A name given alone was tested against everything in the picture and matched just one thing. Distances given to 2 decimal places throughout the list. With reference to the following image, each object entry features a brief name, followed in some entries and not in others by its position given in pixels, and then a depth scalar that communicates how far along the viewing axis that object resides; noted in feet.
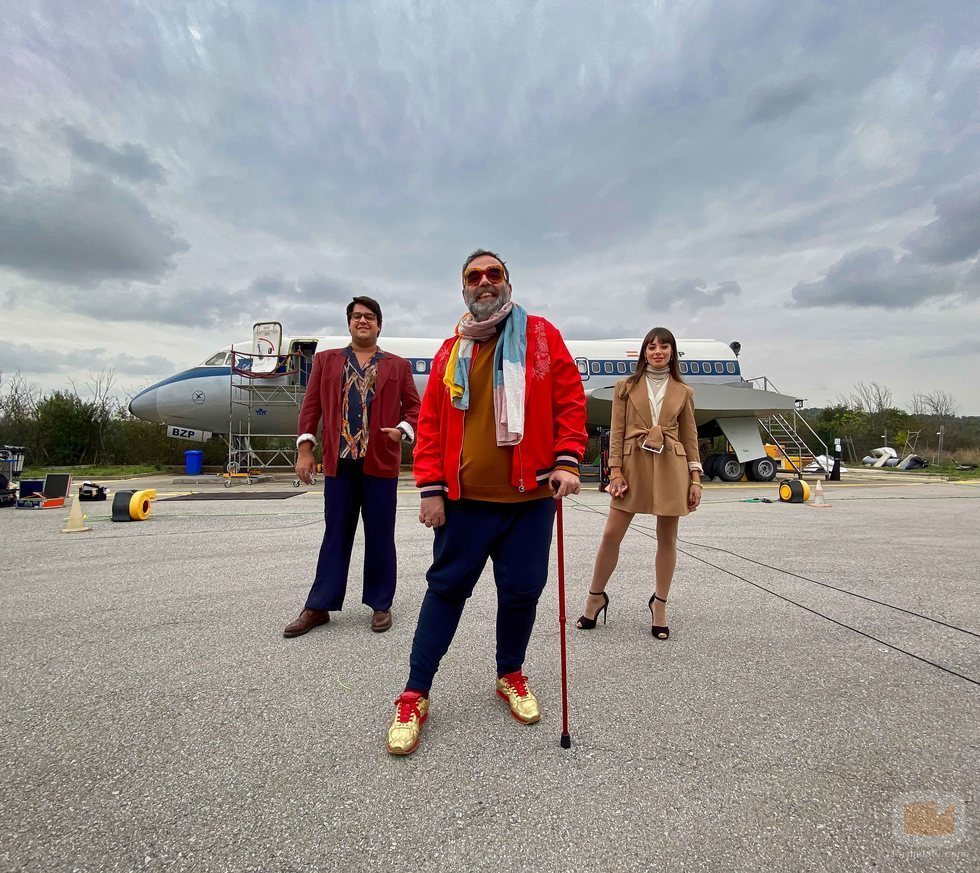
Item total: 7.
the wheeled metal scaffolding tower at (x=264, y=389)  44.91
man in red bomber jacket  6.12
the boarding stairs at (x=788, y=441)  51.47
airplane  44.42
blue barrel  50.52
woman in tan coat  8.97
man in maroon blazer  9.53
